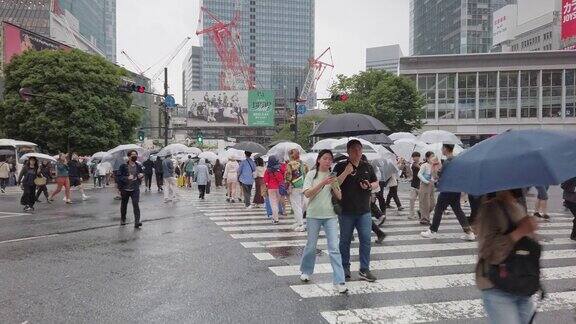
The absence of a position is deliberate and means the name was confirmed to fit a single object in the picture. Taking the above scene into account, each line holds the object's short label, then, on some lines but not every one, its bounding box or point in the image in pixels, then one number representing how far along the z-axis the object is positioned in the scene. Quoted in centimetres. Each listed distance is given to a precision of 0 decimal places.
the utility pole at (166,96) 2948
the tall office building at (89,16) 12970
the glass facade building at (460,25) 12462
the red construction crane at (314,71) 12924
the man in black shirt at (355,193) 624
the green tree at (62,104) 3669
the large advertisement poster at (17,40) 4656
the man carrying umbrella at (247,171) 1606
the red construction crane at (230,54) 11500
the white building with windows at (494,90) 5956
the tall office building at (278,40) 17900
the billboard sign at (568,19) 6950
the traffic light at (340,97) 3026
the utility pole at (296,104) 2884
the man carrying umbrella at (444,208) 951
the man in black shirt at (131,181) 1134
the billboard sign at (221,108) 7376
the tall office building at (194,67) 18362
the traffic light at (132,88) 2528
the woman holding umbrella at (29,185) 1561
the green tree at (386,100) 4316
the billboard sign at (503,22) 10318
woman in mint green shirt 605
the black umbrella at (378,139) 1656
